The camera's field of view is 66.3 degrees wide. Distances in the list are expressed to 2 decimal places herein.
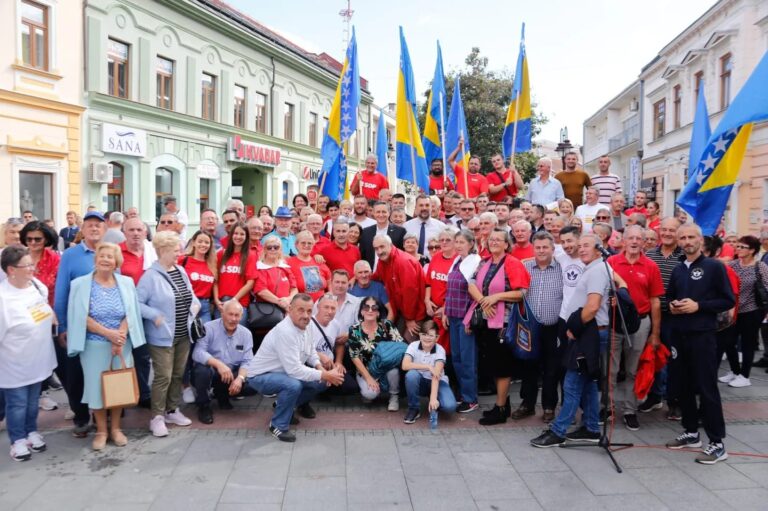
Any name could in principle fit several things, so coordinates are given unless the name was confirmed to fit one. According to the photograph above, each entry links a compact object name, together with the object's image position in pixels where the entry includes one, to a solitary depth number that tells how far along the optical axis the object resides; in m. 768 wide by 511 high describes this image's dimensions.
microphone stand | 4.95
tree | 24.53
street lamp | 15.12
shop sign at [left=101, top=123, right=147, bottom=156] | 17.00
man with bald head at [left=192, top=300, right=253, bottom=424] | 5.75
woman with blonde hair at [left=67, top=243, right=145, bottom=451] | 4.95
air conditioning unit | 16.45
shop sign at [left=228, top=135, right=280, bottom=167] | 22.95
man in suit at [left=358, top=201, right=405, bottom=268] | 7.78
